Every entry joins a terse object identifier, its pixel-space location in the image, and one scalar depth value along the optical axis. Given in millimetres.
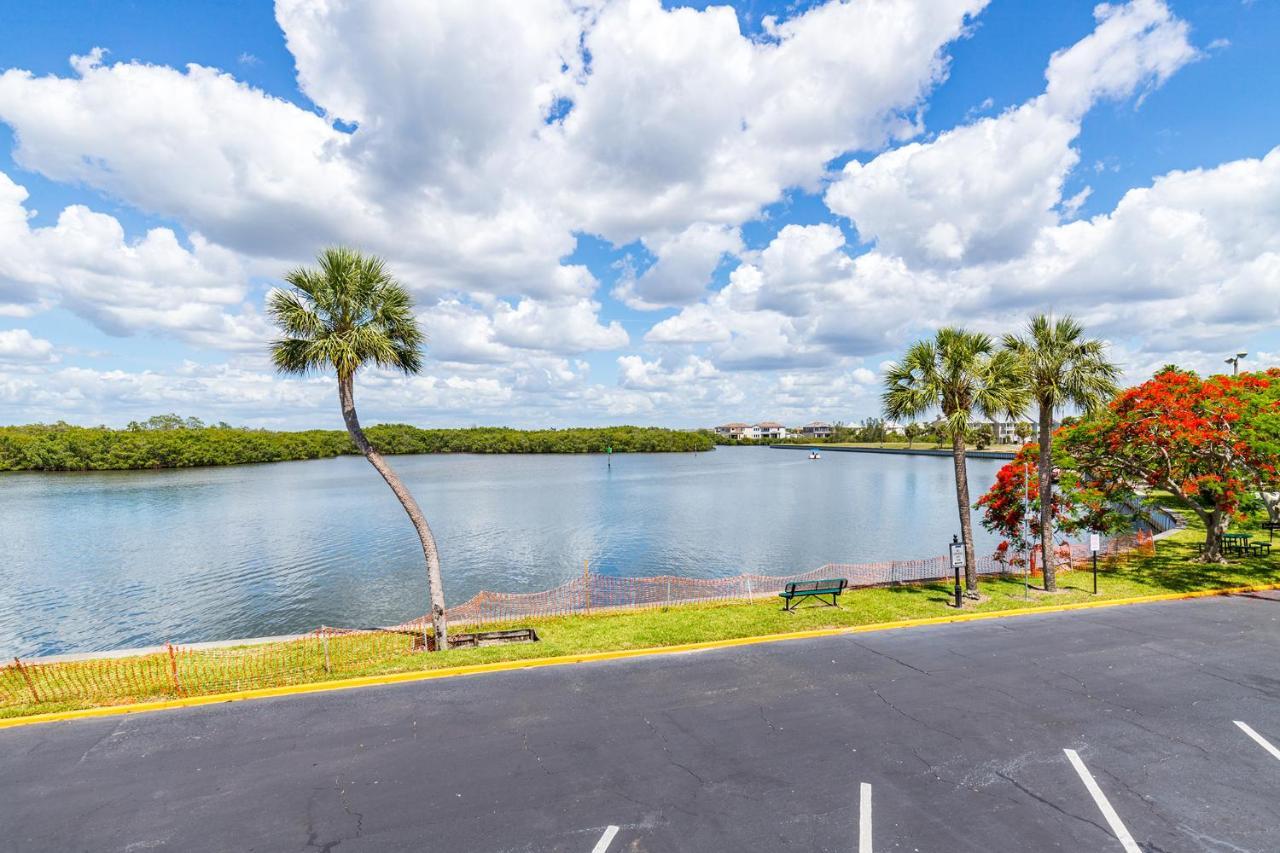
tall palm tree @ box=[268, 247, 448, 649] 14617
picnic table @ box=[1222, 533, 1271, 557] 23653
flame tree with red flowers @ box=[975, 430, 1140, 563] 22719
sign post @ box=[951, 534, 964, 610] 16719
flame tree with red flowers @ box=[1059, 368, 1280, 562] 19641
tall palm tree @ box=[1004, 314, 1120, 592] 17844
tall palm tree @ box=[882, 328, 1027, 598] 17766
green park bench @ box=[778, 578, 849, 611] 17094
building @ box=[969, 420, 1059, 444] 170675
